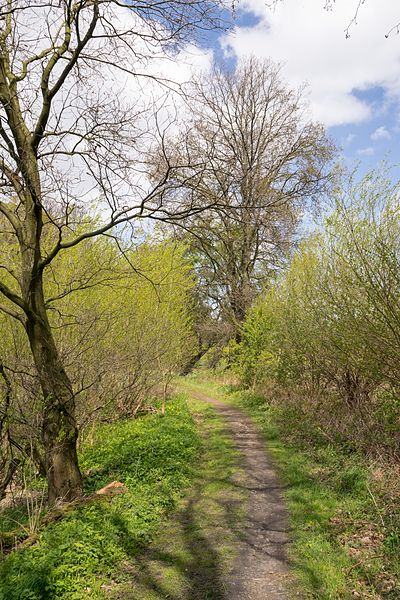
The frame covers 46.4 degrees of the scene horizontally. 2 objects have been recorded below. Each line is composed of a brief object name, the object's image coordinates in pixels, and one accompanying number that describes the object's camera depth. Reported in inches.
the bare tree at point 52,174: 218.5
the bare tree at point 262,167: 845.2
